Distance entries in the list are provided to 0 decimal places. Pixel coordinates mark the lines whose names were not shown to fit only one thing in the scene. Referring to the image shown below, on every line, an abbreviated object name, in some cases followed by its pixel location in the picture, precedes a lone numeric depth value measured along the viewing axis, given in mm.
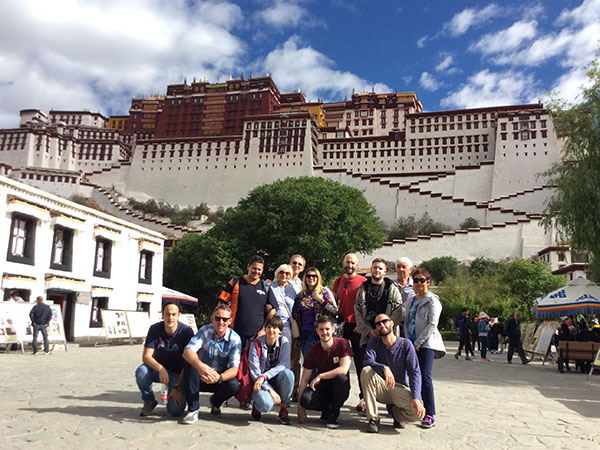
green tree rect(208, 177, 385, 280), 31891
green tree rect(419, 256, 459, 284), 44250
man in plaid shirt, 4945
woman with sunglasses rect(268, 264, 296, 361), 6156
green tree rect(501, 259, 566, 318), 34906
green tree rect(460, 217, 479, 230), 55594
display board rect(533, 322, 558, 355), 13273
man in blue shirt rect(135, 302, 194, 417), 5047
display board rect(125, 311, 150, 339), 18078
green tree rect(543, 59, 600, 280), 13281
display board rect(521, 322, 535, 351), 15617
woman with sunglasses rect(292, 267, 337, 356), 6031
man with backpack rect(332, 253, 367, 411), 6250
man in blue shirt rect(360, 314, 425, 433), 4863
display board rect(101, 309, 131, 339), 16578
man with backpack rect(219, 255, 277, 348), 6086
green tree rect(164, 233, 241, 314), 31672
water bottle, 5141
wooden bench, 11648
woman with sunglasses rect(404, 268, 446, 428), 5172
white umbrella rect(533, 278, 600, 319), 12844
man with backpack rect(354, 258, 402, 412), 5740
